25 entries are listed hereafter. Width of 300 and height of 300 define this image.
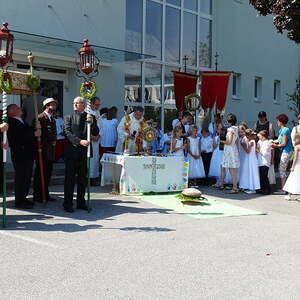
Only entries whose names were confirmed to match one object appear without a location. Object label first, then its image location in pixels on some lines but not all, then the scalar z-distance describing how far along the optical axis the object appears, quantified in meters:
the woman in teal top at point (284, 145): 11.62
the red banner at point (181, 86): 16.55
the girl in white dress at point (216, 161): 12.75
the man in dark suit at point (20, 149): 8.59
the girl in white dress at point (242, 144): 11.93
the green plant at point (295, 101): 22.60
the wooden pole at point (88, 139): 8.62
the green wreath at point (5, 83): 7.50
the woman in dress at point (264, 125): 13.16
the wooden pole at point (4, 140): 7.39
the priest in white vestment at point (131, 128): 11.62
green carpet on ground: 9.12
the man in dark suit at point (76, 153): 8.71
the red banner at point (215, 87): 16.61
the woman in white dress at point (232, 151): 11.55
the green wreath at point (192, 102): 14.90
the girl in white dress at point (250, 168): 11.78
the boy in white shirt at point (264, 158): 11.77
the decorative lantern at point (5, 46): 7.55
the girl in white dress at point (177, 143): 11.97
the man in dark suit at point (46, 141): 9.24
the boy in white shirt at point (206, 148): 12.84
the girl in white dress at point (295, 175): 10.70
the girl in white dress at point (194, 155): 12.41
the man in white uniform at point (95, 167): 12.02
